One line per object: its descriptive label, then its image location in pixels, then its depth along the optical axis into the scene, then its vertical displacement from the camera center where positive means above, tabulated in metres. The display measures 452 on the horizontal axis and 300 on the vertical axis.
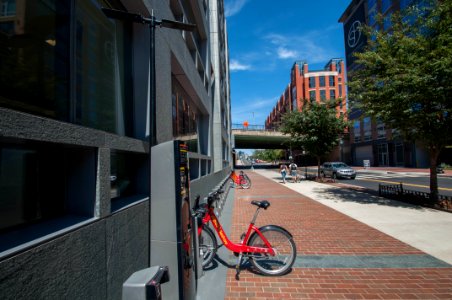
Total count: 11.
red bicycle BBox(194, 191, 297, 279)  4.10 -1.36
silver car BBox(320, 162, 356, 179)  23.23 -0.97
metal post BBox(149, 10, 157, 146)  3.02 +0.81
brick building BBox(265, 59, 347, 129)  69.81 +22.35
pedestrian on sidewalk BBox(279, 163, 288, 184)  21.16 -0.83
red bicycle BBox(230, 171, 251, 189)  17.75 -1.36
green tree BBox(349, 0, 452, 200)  8.17 +2.74
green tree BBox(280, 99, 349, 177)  20.72 +2.79
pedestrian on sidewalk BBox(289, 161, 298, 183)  21.47 -0.97
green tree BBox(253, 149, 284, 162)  109.25 +3.21
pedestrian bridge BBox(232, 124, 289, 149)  49.94 +5.08
